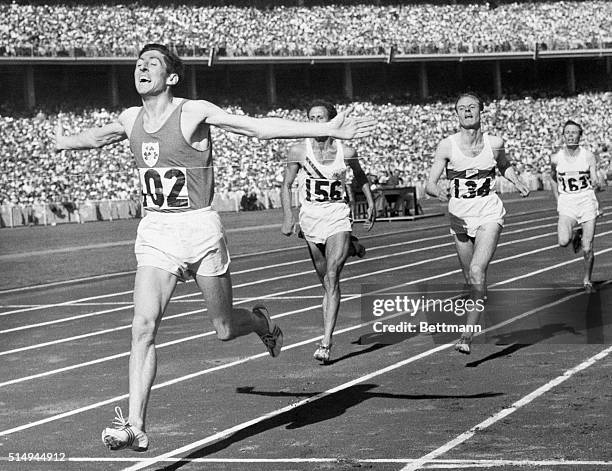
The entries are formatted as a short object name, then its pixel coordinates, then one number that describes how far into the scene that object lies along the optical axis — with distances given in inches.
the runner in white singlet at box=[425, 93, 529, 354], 400.5
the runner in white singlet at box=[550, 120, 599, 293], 576.1
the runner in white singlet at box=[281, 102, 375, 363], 400.8
